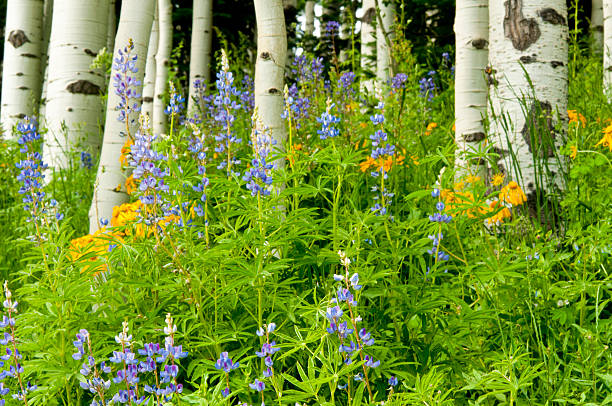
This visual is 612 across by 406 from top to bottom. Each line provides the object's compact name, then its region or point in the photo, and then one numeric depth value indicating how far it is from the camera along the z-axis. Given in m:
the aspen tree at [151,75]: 6.95
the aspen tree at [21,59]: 6.38
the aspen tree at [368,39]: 7.63
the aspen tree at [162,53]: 8.07
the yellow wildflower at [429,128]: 4.21
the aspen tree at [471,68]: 3.86
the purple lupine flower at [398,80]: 4.45
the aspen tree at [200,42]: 8.79
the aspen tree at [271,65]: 2.90
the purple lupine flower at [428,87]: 5.34
